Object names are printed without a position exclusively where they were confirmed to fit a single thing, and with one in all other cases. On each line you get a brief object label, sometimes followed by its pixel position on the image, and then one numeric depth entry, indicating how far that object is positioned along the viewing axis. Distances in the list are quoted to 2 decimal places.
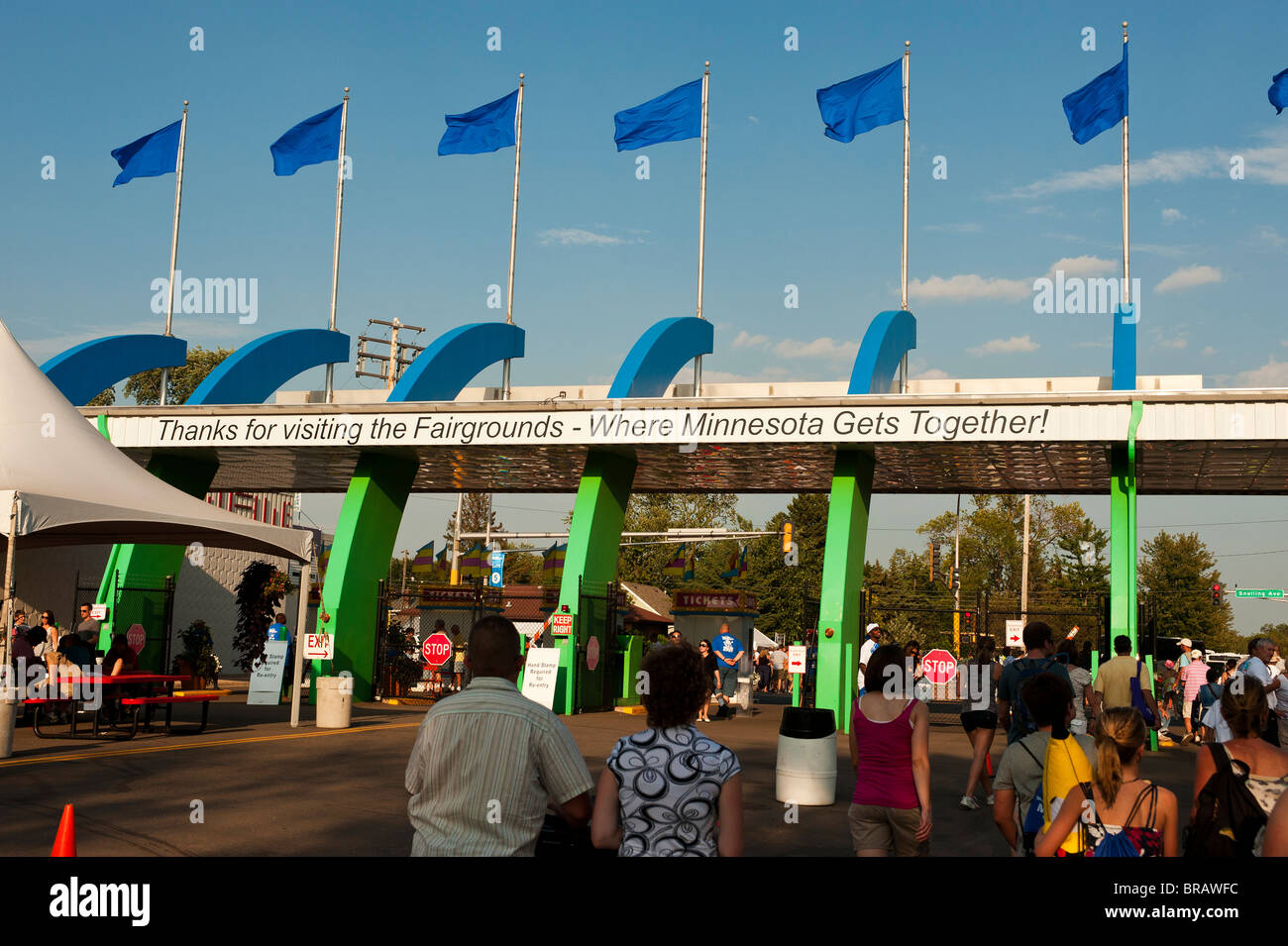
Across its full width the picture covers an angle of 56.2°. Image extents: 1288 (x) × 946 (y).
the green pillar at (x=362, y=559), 23.52
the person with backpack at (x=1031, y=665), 8.87
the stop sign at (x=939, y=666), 24.05
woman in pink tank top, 6.03
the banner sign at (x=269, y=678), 22.83
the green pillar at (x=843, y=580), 20.77
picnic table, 16.17
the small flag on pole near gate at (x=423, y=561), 49.44
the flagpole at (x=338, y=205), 25.94
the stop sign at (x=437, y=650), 22.64
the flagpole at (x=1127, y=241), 20.20
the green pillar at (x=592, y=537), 22.31
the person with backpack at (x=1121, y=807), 4.69
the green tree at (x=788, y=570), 73.19
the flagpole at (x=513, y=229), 24.77
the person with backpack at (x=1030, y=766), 5.77
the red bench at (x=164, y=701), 16.44
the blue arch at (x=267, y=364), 24.39
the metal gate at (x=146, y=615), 24.26
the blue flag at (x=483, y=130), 25.44
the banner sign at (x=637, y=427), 19.58
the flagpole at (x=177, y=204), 26.02
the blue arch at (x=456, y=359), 22.95
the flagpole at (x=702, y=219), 23.86
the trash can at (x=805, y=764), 12.38
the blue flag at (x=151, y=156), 26.59
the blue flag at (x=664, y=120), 24.62
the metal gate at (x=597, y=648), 22.72
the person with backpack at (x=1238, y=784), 4.78
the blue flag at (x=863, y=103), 23.31
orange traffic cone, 6.29
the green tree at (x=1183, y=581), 62.28
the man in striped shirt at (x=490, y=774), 4.18
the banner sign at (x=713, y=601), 38.25
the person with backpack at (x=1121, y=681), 11.91
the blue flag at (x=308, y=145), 26.31
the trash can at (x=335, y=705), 18.62
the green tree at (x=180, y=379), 62.12
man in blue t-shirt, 25.06
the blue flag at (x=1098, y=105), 21.52
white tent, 13.95
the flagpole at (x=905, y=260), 22.83
